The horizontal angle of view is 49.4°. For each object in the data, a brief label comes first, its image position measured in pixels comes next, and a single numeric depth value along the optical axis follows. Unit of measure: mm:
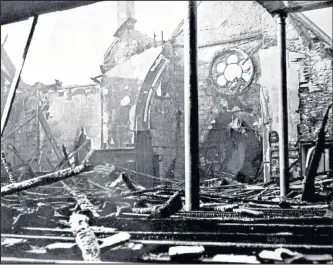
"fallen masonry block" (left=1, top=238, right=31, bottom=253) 3682
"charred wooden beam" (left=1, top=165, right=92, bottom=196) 4207
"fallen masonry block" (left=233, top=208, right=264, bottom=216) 3837
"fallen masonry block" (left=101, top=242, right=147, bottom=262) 3234
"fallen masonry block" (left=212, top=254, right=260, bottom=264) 2863
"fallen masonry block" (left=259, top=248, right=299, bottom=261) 2850
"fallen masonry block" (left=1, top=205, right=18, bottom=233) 4172
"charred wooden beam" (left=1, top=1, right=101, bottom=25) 3041
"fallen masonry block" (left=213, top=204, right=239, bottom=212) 4145
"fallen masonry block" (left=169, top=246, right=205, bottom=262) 3027
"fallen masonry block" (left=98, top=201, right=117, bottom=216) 4291
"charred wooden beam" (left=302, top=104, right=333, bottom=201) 3617
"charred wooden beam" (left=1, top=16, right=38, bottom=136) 3701
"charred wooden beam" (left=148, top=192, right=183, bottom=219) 3967
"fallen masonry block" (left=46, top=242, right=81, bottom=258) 3449
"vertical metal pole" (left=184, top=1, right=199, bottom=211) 3881
